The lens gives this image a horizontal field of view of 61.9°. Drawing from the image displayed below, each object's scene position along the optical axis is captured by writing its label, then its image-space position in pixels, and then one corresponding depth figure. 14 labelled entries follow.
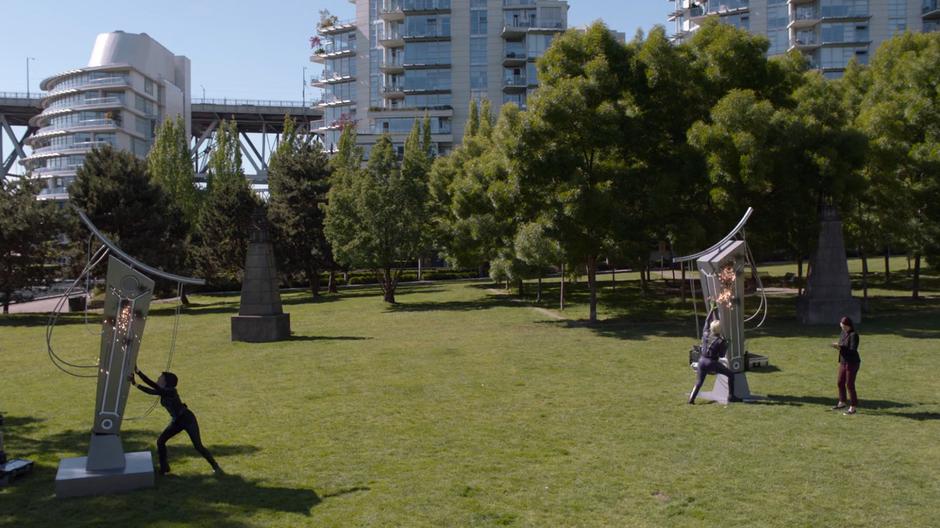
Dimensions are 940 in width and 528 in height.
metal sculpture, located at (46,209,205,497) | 9.21
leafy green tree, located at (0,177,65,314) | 34.59
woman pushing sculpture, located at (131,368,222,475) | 9.62
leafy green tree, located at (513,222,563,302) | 26.02
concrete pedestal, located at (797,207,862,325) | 25.22
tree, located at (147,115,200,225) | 59.53
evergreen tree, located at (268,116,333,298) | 45.59
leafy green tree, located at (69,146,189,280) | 38.16
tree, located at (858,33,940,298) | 28.06
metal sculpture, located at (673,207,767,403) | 13.42
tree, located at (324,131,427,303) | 37.91
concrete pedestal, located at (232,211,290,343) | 24.61
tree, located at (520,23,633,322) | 25.30
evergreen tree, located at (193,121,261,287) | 45.75
